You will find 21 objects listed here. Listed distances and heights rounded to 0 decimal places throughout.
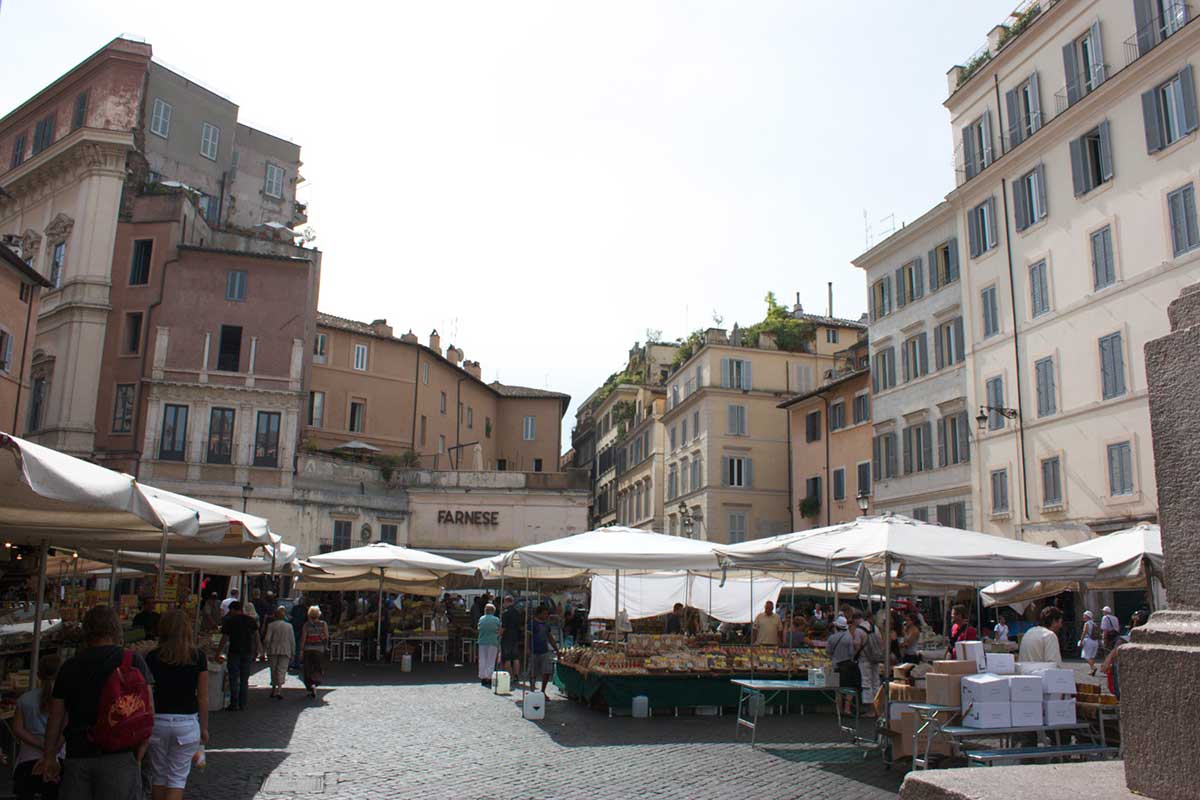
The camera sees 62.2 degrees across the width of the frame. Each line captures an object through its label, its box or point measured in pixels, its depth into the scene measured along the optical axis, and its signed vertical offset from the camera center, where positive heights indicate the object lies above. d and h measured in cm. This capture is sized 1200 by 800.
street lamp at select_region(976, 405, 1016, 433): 2628 +523
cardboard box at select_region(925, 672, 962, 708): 834 -65
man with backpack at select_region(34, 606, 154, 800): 499 -67
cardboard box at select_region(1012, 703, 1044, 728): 811 -81
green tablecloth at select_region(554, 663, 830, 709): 1423 -122
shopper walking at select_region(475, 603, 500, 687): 1900 -82
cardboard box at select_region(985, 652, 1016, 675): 868 -45
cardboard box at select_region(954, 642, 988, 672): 902 -36
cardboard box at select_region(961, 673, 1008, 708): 805 -62
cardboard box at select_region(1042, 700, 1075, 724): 820 -80
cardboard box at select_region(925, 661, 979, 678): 848 -47
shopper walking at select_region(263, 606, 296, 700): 1625 -87
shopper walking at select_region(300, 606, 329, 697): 1668 -86
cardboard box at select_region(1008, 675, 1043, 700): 812 -61
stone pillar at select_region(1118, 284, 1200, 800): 288 -2
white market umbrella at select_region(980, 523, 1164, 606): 1218 +68
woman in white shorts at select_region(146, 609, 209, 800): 605 -68
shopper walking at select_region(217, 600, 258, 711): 1404 -73
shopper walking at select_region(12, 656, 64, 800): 598 -89
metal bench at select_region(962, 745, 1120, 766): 767 -108
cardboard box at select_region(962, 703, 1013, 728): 804 -82
